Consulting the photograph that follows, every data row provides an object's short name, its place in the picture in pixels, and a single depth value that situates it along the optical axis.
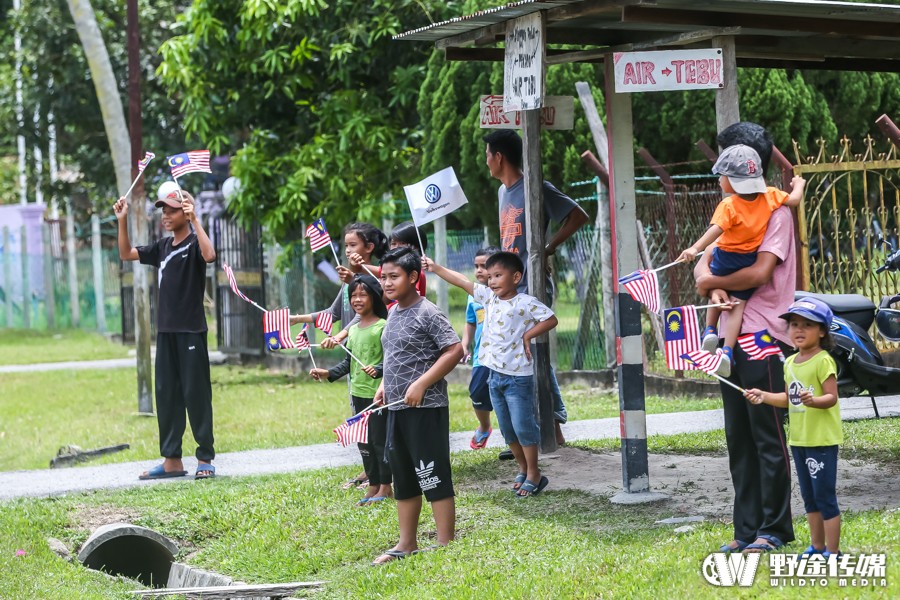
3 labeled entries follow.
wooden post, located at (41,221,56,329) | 57.60
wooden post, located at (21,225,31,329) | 59.14
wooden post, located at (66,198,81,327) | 53.74
